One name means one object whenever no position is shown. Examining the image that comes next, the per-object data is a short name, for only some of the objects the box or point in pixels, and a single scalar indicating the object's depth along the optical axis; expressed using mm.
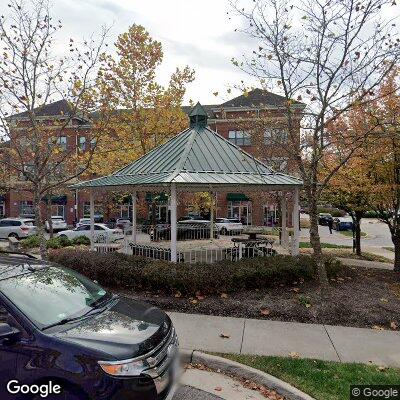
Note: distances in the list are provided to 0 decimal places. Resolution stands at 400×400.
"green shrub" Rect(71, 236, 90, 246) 20078
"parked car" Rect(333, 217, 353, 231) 39000
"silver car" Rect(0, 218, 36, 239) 27188
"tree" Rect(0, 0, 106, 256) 9914
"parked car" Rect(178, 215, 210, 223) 39291
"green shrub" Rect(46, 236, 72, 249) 18594
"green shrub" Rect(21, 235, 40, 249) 19612
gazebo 10016
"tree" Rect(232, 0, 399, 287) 8227
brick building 41625
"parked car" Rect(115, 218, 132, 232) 31847
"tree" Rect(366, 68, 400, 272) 10574
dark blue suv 3461
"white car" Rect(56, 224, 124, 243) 23733
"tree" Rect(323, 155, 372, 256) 12281
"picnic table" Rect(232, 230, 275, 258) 11070
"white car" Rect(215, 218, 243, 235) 31444
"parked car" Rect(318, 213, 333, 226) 43881
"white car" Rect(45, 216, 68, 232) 35372
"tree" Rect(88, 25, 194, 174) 17734
